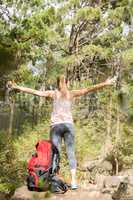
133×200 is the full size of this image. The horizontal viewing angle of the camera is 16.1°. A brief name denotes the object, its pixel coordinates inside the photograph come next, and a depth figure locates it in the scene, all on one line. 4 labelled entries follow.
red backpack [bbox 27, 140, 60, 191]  4.74
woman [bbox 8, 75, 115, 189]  5.00
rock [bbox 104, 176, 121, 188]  6.52
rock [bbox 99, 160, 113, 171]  11.77
